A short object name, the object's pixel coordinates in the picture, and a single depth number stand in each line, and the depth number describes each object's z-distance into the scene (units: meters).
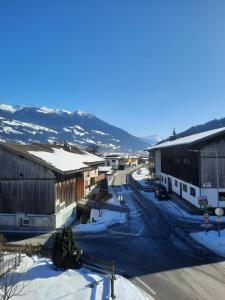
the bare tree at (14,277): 11.87
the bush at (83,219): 25.22
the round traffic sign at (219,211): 20.11
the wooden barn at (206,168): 27.31
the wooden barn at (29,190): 22.46
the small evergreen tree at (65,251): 14.01
